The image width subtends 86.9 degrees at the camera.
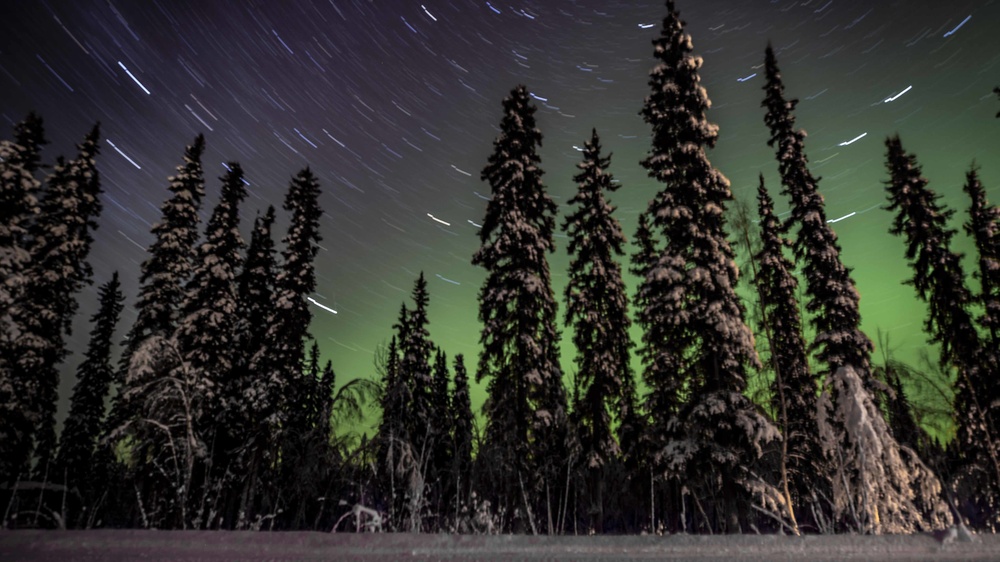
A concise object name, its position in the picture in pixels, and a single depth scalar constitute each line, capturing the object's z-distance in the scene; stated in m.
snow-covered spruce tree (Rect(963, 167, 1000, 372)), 23.72
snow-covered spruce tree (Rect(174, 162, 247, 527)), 25.06
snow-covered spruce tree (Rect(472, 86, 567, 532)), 19.03
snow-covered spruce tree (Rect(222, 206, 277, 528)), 23.69
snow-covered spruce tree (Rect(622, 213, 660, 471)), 17.75
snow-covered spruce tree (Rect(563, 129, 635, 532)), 22.56
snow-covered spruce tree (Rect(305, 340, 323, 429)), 20.54
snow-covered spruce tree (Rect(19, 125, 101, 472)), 22.61
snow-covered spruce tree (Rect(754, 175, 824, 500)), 22.62
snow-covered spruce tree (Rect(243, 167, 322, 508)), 23.59
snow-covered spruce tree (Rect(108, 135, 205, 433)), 25.98
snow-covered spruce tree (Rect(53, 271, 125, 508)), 35.94
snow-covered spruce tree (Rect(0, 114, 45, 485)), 20.42
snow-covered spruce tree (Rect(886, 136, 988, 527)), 22.44
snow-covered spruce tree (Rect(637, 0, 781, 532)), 14.95
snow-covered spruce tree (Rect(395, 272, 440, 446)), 32.19
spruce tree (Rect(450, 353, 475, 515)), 14.76
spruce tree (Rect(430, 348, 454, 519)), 25.69
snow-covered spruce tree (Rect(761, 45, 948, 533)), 10.99
